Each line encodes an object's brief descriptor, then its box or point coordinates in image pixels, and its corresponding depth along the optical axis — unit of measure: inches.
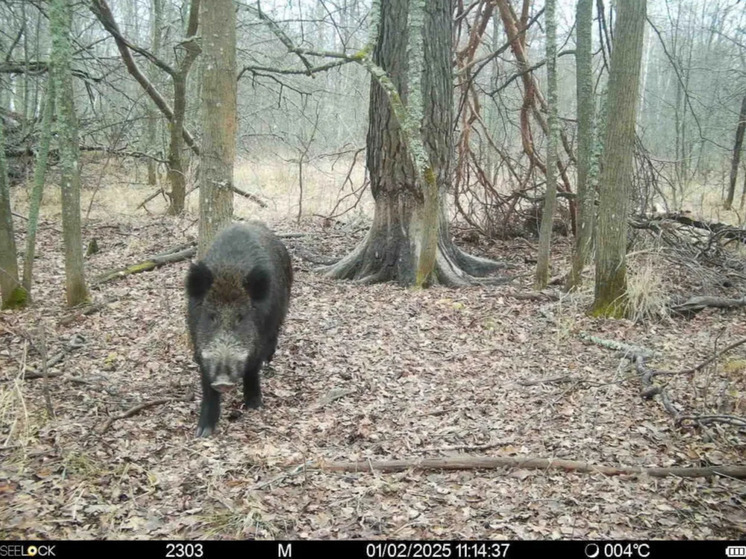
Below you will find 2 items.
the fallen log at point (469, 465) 158.6
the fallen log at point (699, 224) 367.2
